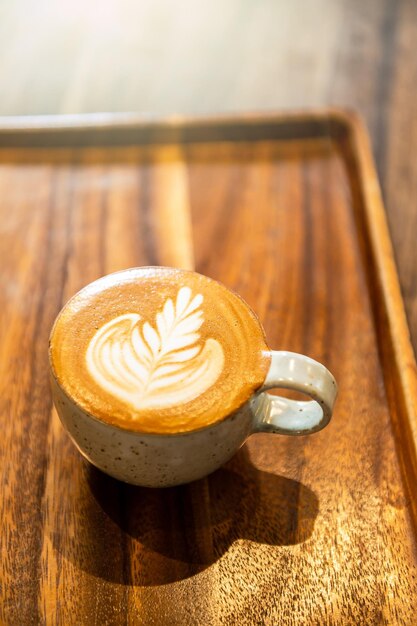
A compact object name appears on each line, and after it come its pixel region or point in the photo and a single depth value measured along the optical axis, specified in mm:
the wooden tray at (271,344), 710
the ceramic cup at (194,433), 669
